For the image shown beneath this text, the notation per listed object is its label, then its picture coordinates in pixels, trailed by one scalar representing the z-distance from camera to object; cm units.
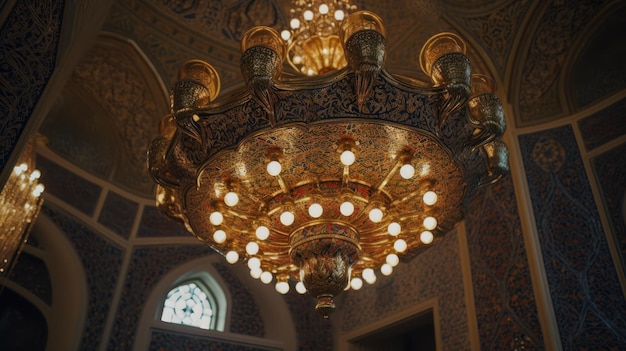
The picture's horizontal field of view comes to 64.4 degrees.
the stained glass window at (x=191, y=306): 545
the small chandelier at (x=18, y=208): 371
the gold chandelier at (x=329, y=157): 245
